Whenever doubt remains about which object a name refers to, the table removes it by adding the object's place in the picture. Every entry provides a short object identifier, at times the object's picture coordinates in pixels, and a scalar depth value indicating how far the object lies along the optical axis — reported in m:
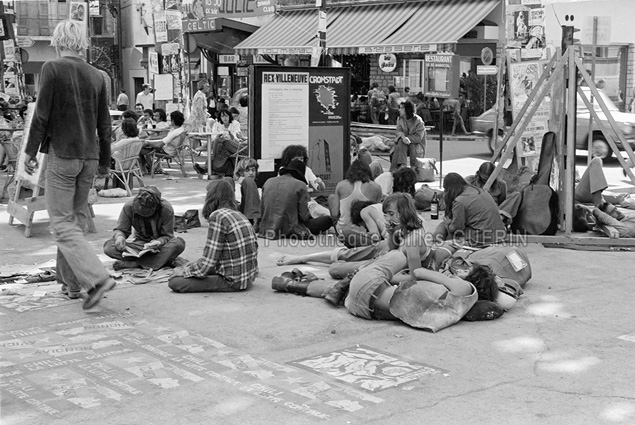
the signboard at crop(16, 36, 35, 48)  38.69
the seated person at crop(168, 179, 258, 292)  7.12
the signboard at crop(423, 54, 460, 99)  14.43
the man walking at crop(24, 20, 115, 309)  6.15
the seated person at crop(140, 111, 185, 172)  15.29
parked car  18.73
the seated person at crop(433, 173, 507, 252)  8.53
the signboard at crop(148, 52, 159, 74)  19.26
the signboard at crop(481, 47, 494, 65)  22.36
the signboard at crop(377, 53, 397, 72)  29.03
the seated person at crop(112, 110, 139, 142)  14.67
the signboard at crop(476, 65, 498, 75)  24.66
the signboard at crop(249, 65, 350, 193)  11.15
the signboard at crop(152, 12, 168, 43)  18.53
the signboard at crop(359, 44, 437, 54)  22.97
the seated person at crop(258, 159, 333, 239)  9.74
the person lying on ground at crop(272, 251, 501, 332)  6.25
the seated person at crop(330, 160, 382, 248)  9.55
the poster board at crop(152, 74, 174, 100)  18.56
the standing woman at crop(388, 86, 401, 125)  26.87
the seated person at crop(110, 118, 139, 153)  14.05
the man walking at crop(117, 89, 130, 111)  26.22
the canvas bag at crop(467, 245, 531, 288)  7.29
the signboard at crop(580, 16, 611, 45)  19.08
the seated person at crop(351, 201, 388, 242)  8.94
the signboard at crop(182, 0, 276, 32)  25.56
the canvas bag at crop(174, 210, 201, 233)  10.41
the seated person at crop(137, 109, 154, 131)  17.59
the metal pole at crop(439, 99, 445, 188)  14.20
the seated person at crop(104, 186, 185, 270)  7.99
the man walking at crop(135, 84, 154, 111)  24.16
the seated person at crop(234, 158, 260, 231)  10.16
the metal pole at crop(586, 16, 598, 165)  17.38
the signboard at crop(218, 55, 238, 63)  33.28
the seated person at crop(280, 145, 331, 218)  10.31
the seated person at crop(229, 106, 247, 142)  16.49
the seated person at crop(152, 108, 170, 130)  17.30
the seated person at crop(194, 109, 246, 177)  15.12
